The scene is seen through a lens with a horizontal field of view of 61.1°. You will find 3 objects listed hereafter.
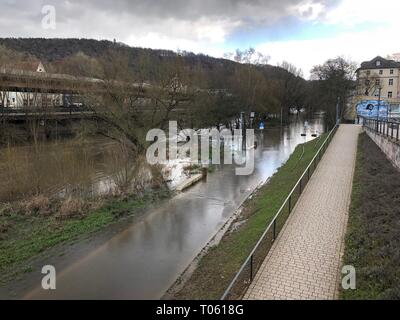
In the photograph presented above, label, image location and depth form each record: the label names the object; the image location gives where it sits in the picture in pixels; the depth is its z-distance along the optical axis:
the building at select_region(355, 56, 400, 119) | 75.26
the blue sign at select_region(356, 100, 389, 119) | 44.54
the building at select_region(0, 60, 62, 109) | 37.77
